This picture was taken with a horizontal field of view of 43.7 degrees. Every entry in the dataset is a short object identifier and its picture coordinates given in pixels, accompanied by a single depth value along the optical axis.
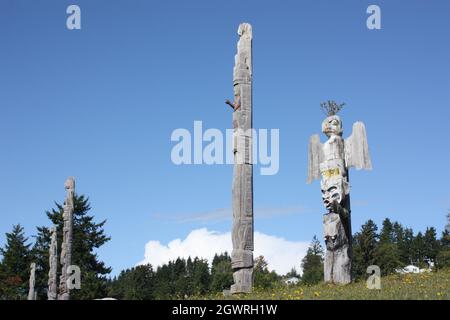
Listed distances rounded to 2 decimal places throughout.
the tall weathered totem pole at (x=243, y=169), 16.72
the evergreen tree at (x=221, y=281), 40.38
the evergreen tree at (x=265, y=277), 31.86
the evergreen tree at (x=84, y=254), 46.91
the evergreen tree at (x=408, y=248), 69.07
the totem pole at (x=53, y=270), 31.01
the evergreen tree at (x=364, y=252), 42.75
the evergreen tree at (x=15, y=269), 52.19
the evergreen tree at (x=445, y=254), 40.50
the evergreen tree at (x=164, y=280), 64.56
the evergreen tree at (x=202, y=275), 56.88
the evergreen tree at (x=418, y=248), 71.56
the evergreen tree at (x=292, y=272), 95.68
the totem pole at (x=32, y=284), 40.31
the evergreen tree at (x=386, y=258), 42.53
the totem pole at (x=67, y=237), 27.11
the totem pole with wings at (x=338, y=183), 16.88
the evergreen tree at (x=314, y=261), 45.56
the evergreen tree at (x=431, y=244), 70.81
